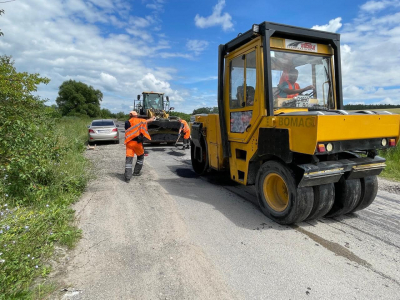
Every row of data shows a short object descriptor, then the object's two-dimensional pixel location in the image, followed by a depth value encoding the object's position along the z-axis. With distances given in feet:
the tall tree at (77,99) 214.28
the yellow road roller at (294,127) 11.51
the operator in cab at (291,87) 14.61
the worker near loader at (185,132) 41.29
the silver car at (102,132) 48.11
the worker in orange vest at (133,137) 21.54
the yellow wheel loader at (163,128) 42.75
